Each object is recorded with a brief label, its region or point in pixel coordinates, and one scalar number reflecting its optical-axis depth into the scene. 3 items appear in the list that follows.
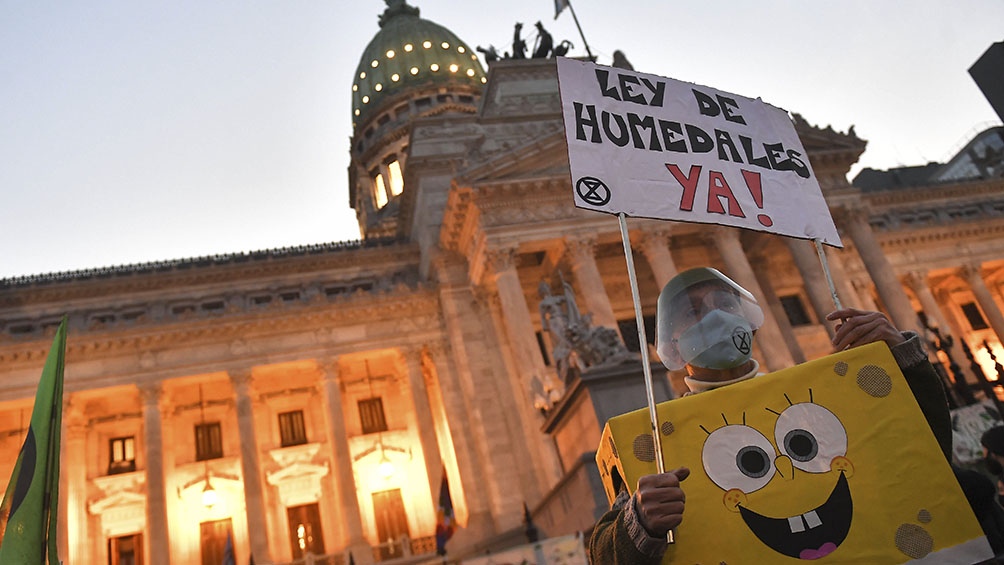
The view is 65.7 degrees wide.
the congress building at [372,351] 27.55
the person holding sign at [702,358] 2.90
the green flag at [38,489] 5.02
